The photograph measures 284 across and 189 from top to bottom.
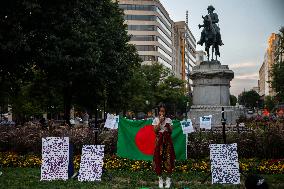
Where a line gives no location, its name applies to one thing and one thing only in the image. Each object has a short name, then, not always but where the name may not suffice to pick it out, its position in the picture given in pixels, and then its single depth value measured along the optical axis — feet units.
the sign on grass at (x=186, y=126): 49.39
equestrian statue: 113.60
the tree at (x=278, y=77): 213.25
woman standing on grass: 43.06
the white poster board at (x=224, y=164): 44.95
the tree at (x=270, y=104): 446.60
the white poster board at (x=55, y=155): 48.29
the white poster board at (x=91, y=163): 47.42
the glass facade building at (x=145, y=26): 410.93
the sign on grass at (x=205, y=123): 57.11
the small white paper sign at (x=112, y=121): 54.13
